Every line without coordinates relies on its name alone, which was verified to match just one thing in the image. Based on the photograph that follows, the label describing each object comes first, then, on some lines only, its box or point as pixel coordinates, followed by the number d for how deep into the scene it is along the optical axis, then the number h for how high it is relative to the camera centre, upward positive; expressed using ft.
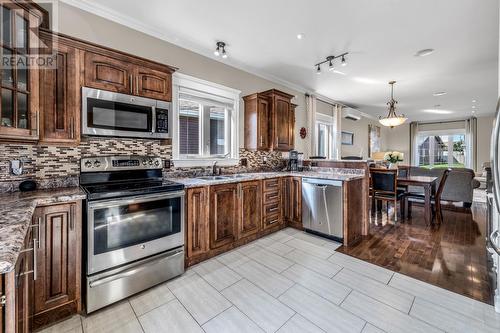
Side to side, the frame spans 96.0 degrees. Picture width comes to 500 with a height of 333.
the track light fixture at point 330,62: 11.05 +5.31
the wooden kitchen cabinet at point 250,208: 9.72 -1.98
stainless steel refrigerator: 3.65 -0.12
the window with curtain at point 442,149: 28.58 +2.04
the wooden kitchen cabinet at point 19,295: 2.38 -1.67
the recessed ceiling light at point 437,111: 24.24 +5.79
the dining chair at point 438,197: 13.09 -1.97
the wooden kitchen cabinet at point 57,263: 5.14 -2.34
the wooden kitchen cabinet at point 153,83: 7.56 +2.85
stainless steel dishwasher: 10.21 -2.05
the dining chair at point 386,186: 13.02 -1.32
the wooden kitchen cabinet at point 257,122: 12.03 +2.30
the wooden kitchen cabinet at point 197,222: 7.92 -2.07
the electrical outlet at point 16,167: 6.05 -0.05
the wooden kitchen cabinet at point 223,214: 8.61 -1.96
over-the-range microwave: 6.65 +1.61
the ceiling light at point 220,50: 9.91 +5.26
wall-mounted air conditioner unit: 20.97 +4.78
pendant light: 16.61 +3.28
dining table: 12.36 -1.47
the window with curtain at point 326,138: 19.33 +2.30
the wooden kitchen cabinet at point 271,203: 10.85 -1.96
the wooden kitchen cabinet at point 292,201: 11.87 -1.95
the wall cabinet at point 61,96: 5.94 +1.90
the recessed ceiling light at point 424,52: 10.51 +5.30
